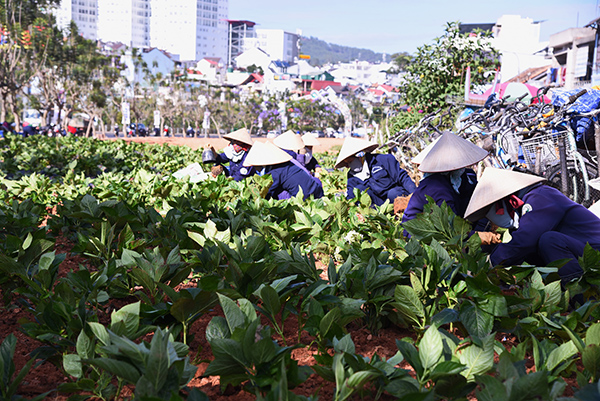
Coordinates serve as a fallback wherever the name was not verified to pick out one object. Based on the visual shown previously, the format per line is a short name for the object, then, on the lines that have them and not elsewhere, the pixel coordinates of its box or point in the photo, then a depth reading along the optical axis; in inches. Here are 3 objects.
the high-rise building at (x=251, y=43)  7613.2
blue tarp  264.5
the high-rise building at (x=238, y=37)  7308.1
